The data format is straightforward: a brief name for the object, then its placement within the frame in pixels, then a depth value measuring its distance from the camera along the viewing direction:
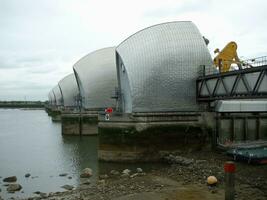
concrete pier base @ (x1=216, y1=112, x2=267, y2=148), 18.84
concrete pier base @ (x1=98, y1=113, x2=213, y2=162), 17.21
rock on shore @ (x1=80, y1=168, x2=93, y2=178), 14.79
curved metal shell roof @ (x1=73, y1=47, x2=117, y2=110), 33.62
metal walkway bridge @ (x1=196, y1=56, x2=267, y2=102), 14.86
